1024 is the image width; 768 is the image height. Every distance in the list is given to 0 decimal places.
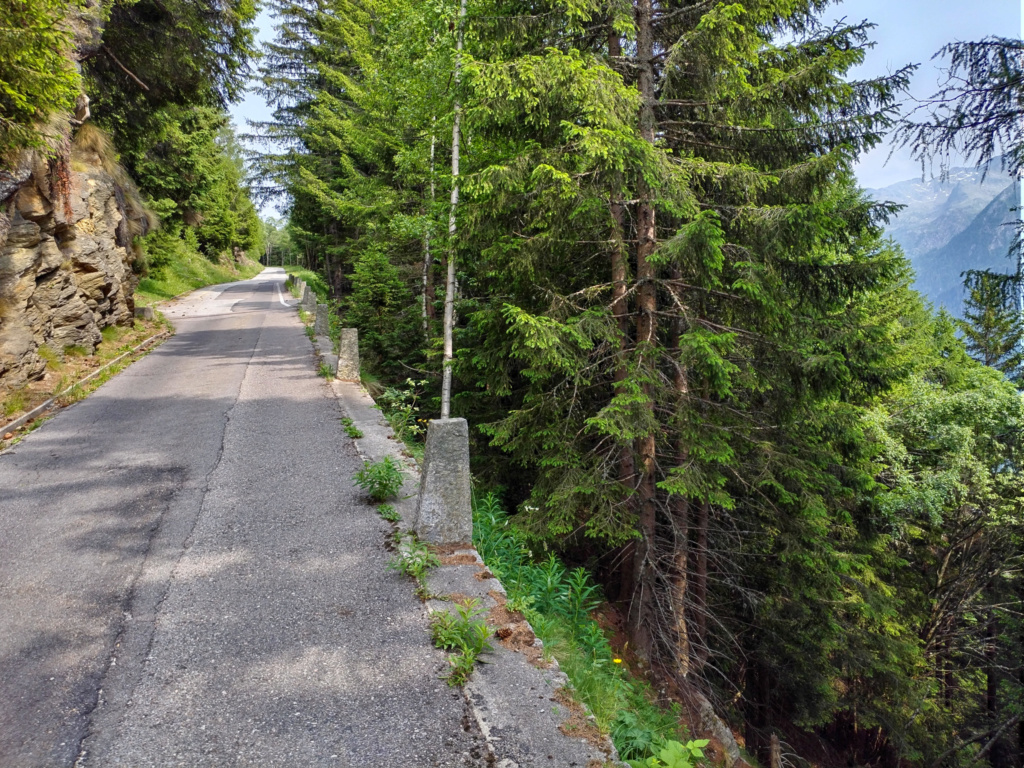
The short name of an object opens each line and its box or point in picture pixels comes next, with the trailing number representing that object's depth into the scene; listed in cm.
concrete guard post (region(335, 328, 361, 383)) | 1141
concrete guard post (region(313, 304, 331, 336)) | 1555
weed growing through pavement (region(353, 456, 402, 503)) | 596
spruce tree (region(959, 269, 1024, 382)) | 2409
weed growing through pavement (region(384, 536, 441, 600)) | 442
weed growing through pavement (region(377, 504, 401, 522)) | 554
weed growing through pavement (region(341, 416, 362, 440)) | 796
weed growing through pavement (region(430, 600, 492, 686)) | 347
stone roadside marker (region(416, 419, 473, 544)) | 489
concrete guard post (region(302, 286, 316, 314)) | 2102
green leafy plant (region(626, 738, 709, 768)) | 275
